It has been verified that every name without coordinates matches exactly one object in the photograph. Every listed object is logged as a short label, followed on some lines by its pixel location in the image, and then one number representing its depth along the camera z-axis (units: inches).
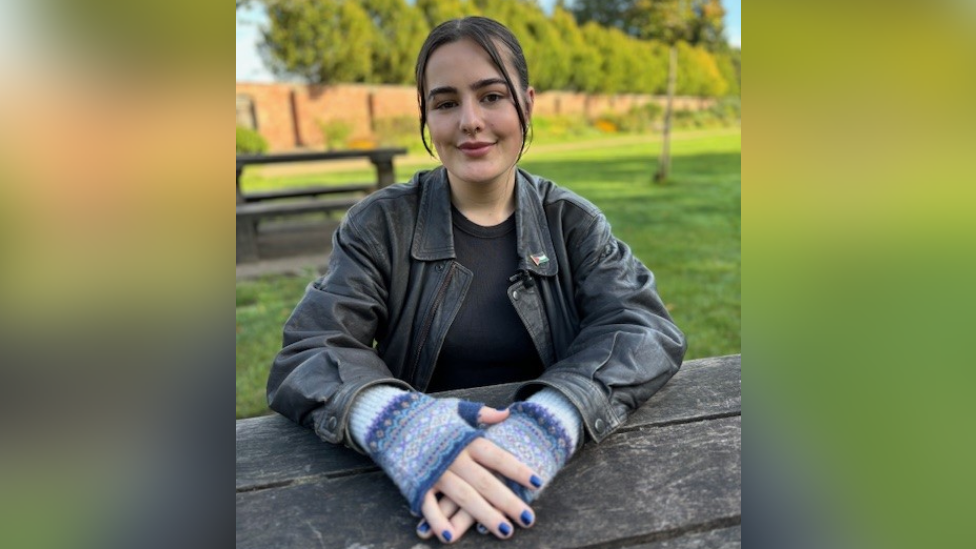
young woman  46.8
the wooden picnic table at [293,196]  229.6
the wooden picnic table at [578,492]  38.4
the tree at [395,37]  577.6
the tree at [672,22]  366.9
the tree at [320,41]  535.2
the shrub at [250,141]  465.7
